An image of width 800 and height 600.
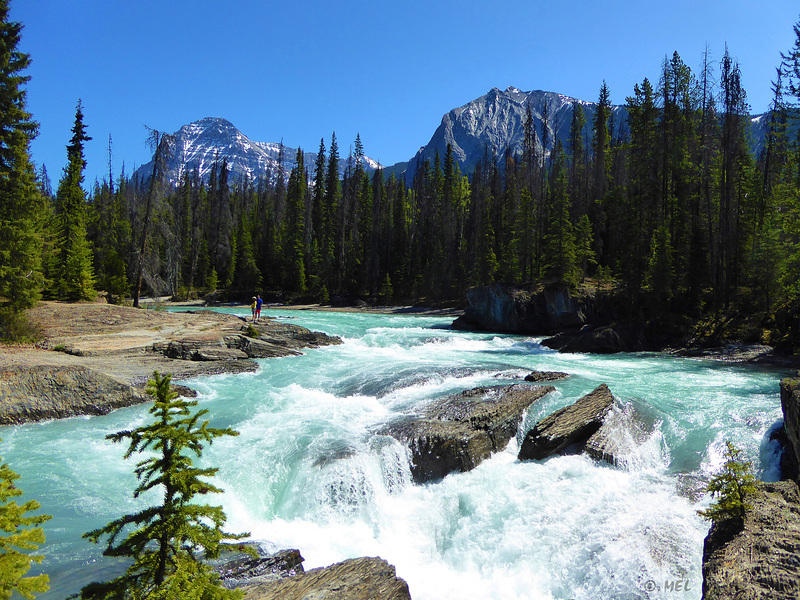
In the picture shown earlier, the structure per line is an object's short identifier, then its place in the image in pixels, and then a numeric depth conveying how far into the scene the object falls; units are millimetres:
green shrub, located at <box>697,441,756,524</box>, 5355
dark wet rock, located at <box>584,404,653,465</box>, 9375
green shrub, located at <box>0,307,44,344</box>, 17281
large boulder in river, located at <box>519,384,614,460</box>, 9789
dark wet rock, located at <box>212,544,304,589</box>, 5797
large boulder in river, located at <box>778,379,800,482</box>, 7723
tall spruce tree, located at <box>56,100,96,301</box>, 29672
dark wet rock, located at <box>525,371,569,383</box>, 14893
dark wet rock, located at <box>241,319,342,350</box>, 22984
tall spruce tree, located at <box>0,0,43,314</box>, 17781
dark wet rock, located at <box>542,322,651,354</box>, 24938
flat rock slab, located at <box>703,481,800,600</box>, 4266
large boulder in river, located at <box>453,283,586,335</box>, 32906
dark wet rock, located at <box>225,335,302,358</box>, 20742
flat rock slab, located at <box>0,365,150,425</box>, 11562
